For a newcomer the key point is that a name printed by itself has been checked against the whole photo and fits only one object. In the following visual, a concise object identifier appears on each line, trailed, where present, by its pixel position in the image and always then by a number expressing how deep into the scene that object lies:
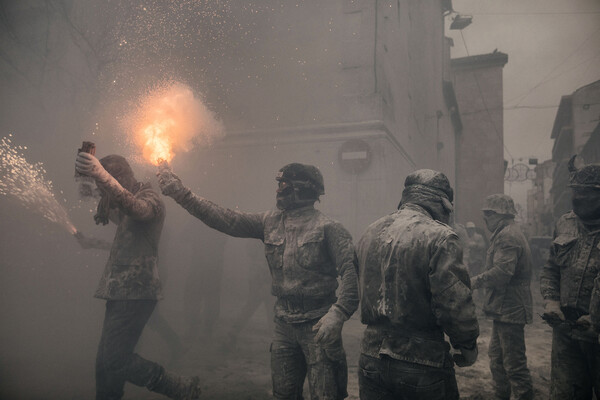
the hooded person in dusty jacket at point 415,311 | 2.06
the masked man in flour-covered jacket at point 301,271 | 2.79
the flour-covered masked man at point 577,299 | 2.94
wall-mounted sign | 8.29
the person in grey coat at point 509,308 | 4.11
